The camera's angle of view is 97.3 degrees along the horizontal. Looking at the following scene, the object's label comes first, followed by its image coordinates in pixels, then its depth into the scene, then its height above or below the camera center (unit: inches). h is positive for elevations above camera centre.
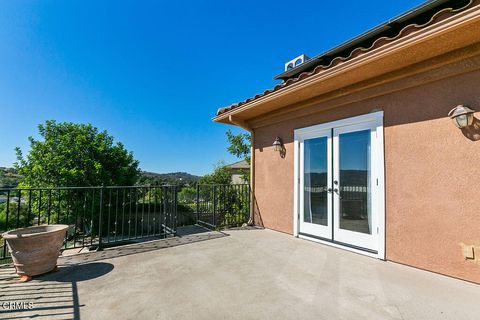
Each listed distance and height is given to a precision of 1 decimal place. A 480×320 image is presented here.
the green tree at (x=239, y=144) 506.9 +69.8
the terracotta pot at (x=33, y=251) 91.4 -35.7
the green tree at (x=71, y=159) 289.6 +17.7
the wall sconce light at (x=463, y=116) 86.9 +24.9
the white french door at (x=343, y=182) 118.7 -5.3
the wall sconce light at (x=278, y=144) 177.5 +24.4
